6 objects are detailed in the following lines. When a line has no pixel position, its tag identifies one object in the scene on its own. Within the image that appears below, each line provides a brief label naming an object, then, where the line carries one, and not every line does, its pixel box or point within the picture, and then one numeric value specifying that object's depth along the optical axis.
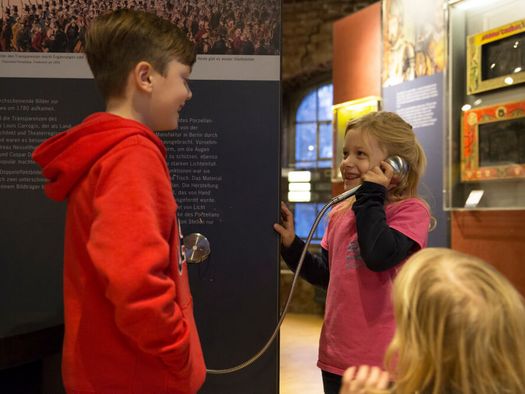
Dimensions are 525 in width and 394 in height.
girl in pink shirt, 2.12
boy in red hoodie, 1.32
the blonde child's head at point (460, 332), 1.19
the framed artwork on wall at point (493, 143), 3.75
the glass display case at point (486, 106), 3.77
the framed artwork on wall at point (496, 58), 3.75
